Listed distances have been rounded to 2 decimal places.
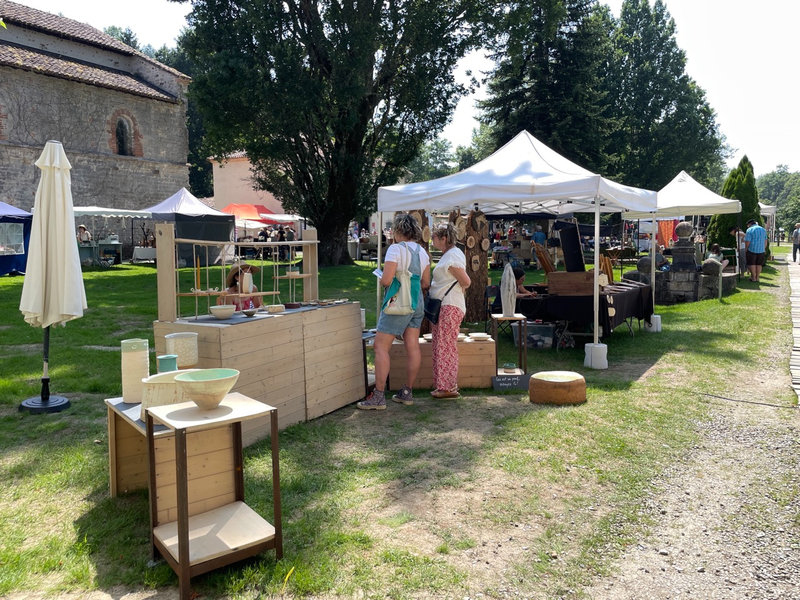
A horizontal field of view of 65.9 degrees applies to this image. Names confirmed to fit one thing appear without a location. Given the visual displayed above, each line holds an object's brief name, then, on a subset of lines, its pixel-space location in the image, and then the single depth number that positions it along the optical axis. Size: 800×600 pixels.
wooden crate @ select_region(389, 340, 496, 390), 6.38
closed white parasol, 5.20
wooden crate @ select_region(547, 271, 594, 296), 7.98
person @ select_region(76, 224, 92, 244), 22.42
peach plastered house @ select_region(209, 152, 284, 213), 43.50
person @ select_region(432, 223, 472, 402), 5.66
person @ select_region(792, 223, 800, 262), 25.06
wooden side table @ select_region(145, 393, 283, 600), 2.70
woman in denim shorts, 5.42
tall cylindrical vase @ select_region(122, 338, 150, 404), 3.64
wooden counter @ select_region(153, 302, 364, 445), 4.34
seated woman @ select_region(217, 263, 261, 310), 5.23
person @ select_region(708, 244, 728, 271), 14.32
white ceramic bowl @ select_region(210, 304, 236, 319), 4.57
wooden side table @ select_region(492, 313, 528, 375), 6.50
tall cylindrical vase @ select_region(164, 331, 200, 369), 3.77
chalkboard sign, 6.25
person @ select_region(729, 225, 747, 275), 17.69
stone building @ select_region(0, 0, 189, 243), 22.67
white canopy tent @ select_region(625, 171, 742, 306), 12.27
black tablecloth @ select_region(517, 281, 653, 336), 8.01
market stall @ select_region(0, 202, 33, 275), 18.47
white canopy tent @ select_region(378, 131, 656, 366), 7.17
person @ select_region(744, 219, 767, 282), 16.61
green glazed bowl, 2.79
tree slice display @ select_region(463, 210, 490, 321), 9.80
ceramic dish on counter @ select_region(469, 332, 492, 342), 6.50
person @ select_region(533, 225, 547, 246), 23.19
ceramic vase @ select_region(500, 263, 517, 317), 6.73
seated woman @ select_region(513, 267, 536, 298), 8.47
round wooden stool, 5.62
